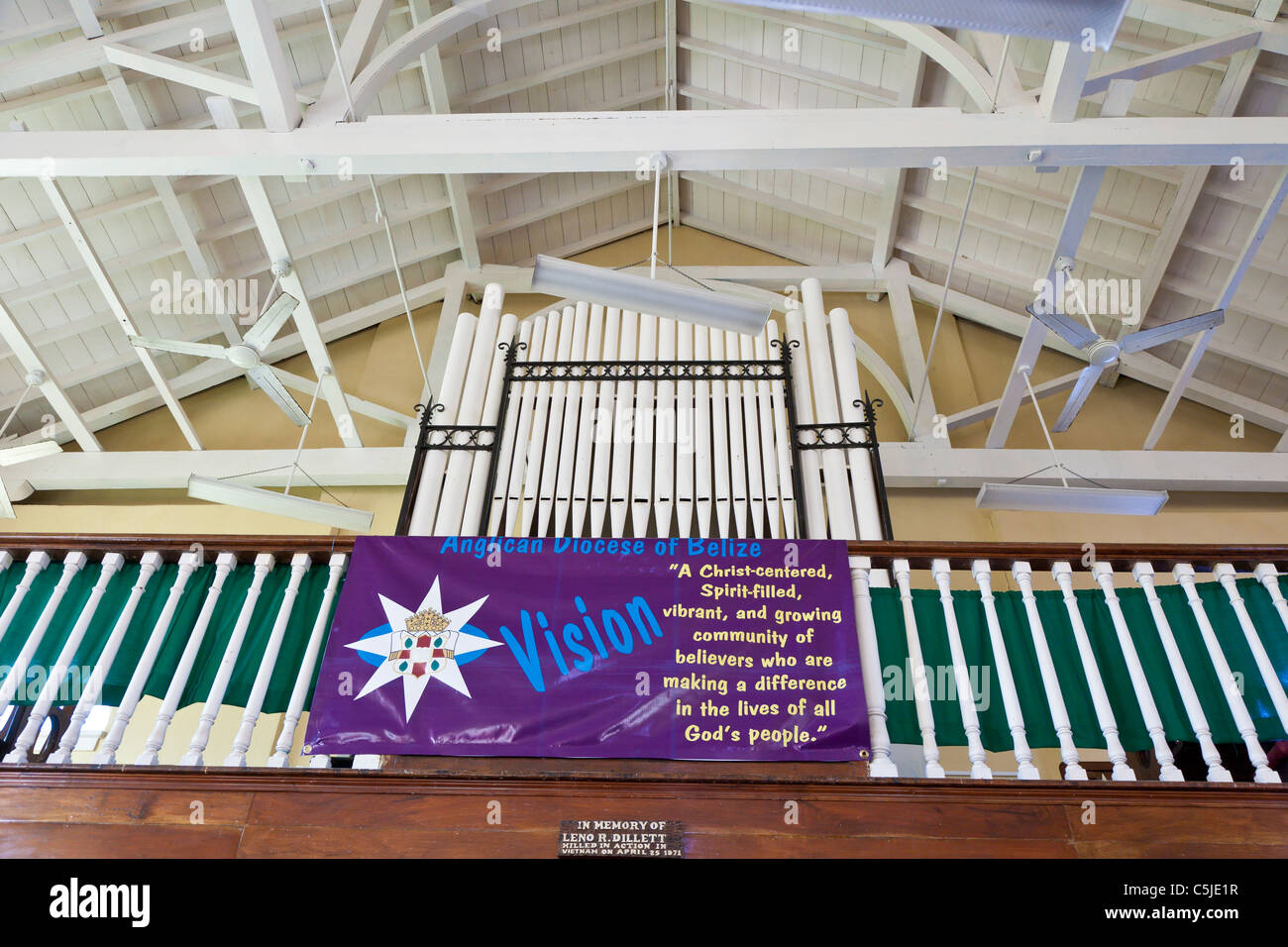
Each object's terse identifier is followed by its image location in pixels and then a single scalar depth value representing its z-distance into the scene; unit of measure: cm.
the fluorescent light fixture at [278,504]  729
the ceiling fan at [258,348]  725
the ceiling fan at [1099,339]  710
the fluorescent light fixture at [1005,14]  371
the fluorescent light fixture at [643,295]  553
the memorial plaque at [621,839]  378
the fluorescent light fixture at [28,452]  805
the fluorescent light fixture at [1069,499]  710
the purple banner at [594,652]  434
